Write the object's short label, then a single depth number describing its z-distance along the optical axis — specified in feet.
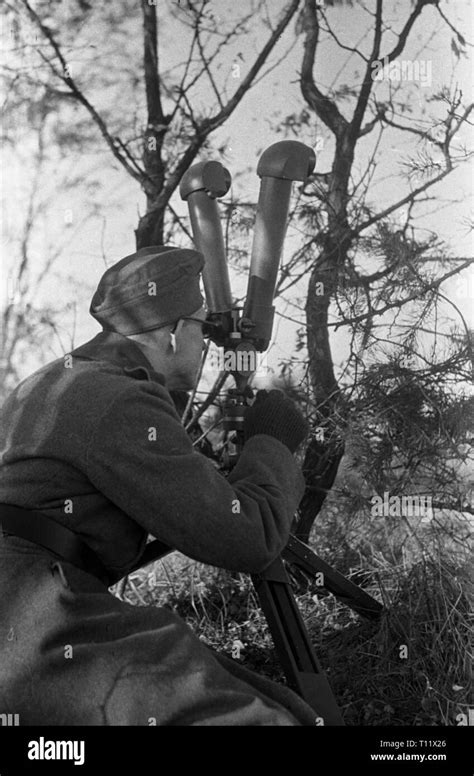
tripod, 4.44
